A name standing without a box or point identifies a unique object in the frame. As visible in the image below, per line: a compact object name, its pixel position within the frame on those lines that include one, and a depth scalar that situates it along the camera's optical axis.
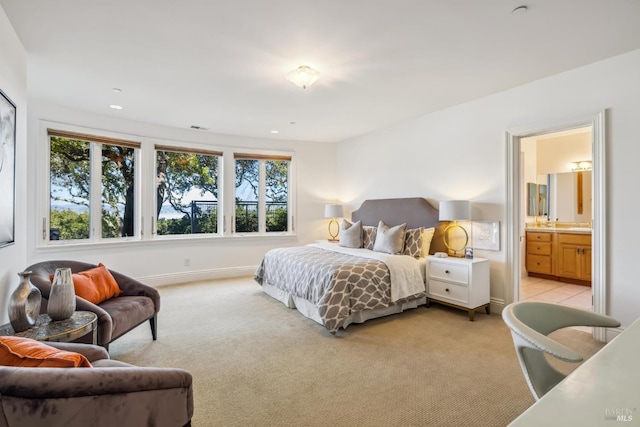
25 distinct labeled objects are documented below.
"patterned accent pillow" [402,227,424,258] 4.16
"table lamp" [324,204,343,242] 5.84
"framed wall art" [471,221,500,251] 3.76
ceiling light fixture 2.92
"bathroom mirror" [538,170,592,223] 5.44
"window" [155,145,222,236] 5.20
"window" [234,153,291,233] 5.84
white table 0.57
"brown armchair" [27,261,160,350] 2.25
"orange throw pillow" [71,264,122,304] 2.54
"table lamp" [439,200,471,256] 3.76
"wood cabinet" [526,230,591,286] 4.88
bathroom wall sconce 5.43
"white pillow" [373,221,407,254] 4.21
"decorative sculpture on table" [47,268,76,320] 1.97
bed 3.16
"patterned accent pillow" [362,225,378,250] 4.77
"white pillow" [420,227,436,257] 4.20
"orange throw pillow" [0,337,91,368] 1.13
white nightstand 3.49
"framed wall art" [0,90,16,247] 2.06
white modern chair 0.99
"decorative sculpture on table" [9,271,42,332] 1.83
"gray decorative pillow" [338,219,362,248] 4.84
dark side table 1.78
